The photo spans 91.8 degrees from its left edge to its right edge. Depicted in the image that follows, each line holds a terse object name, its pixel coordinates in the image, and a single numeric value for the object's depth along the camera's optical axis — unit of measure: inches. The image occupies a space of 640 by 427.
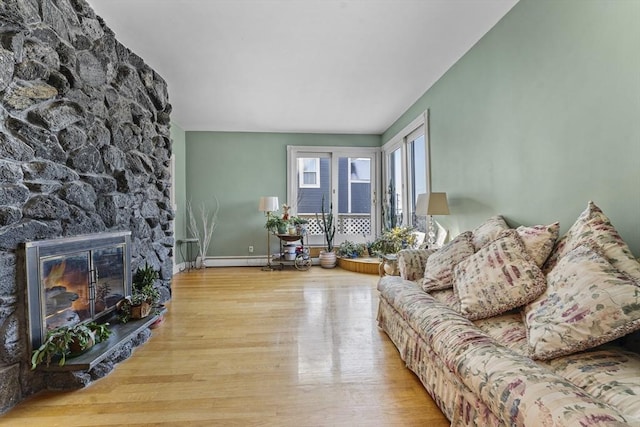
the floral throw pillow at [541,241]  70.7
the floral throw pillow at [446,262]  90.9
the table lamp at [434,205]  129.6
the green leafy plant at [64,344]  70.7
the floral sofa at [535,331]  40.6
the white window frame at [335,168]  242.2
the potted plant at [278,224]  221.8
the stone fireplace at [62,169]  66.9
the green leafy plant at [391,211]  217.0
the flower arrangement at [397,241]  177.6
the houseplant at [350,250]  230.7
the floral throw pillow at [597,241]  54.1
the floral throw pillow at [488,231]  92.0
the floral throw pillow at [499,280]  65.8
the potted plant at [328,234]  227.8
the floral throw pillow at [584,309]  46.1
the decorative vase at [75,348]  74.9
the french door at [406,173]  176.6
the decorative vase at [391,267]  173.2
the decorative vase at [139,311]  101.2
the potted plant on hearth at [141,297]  101.2
